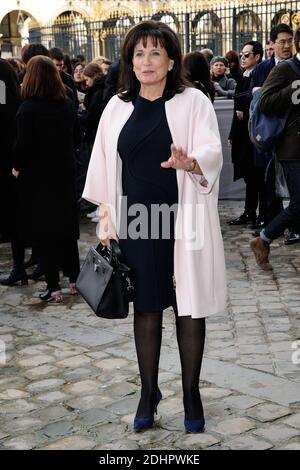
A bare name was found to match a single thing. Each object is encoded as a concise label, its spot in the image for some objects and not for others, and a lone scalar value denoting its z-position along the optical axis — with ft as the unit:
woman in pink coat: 12.44
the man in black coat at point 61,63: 30.04
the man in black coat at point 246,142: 30.01
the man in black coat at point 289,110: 21.61
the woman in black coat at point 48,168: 20.77
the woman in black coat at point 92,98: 30.37
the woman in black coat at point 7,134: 24.23
